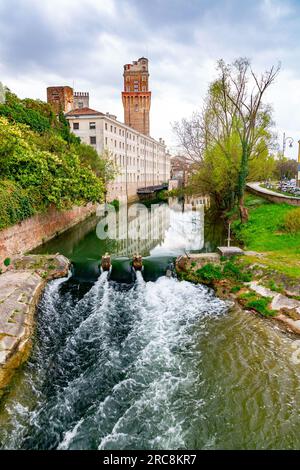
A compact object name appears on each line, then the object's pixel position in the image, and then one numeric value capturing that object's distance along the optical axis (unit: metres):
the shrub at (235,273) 11.73
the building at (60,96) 41.47
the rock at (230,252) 13.52
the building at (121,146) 39.81
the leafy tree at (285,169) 61.90
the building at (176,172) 33.42
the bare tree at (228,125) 20.42
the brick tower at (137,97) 62.62
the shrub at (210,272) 12.47
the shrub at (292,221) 16.30
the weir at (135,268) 13.89
